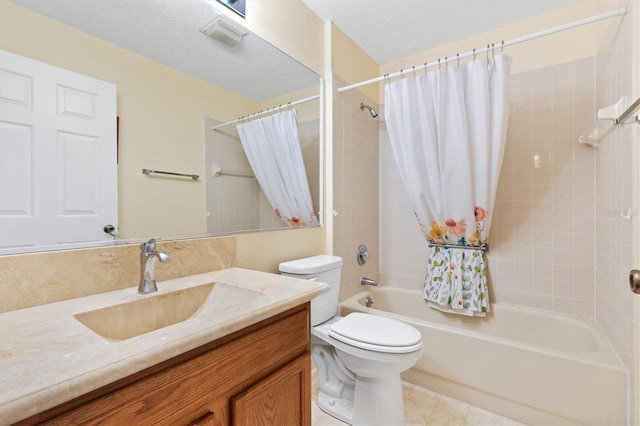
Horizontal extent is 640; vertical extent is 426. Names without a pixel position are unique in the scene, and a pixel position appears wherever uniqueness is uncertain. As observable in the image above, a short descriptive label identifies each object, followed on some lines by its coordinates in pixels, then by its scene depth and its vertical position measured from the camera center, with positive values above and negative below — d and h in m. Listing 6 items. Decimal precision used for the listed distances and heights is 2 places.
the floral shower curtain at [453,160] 1.71 +0.33
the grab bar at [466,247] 1.96 -0.24
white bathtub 1.28 -0.80
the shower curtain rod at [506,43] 1.30 +0.90
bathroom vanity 0.44 -0.30
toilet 1.27 -0.66
